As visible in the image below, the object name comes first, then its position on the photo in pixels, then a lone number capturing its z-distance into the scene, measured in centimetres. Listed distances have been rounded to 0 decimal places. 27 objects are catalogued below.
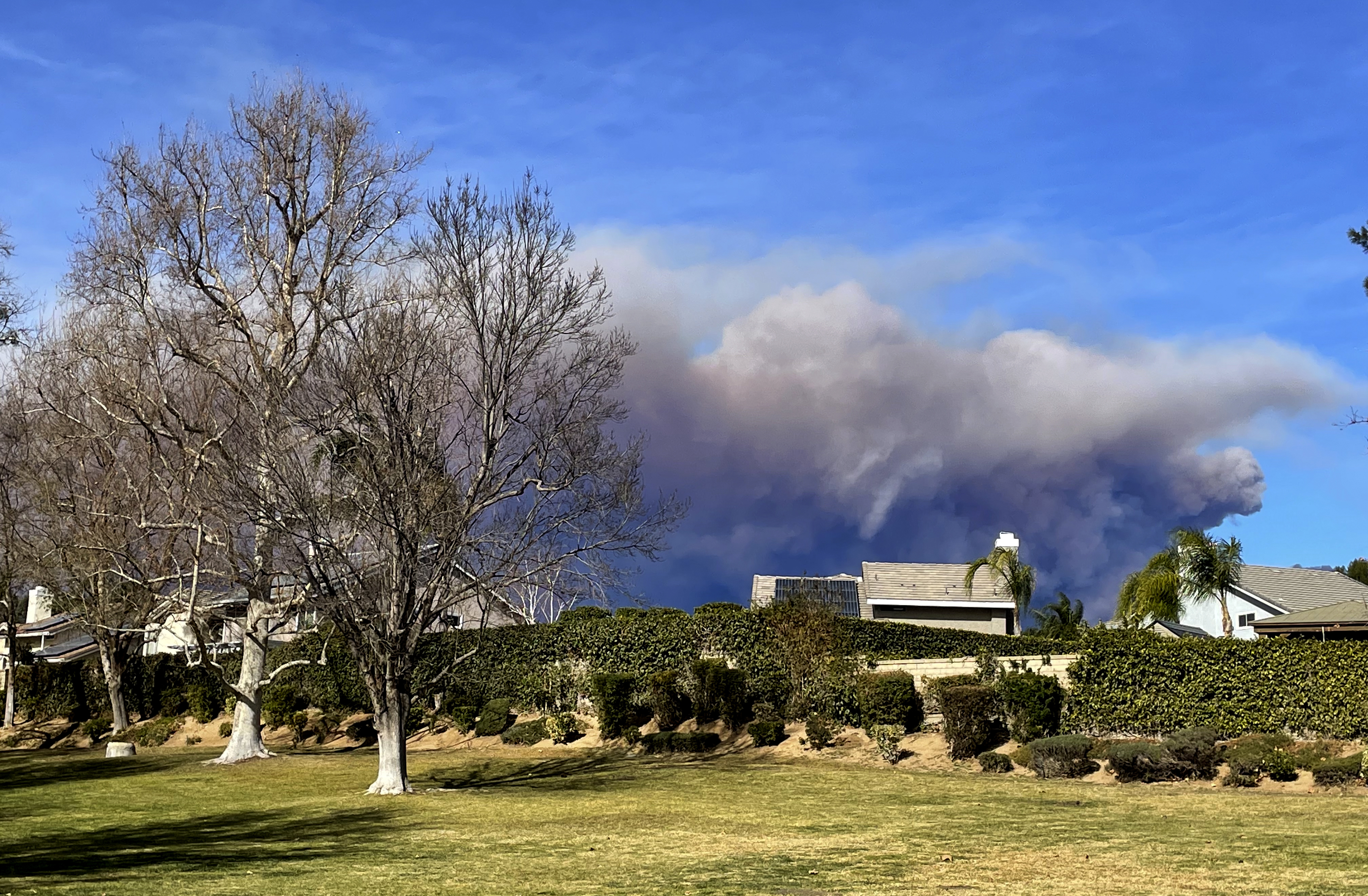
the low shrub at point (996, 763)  2131
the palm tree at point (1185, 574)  3719
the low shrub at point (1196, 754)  1888
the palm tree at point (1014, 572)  4738
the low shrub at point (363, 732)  3275
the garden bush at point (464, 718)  3097
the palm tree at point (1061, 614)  5341
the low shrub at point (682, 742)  2584
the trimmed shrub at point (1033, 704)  2216
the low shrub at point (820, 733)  2448
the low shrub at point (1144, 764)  1908
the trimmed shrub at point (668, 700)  2791
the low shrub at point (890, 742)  2303
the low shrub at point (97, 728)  3634
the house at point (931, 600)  5081
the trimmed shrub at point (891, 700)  2402
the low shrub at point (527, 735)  2900
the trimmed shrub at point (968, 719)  2239
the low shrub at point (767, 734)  2555
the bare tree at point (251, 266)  2597
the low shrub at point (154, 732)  3381
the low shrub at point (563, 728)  2847
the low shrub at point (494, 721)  3023
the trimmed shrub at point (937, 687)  2359
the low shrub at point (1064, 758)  2019
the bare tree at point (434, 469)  1925
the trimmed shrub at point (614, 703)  2792
